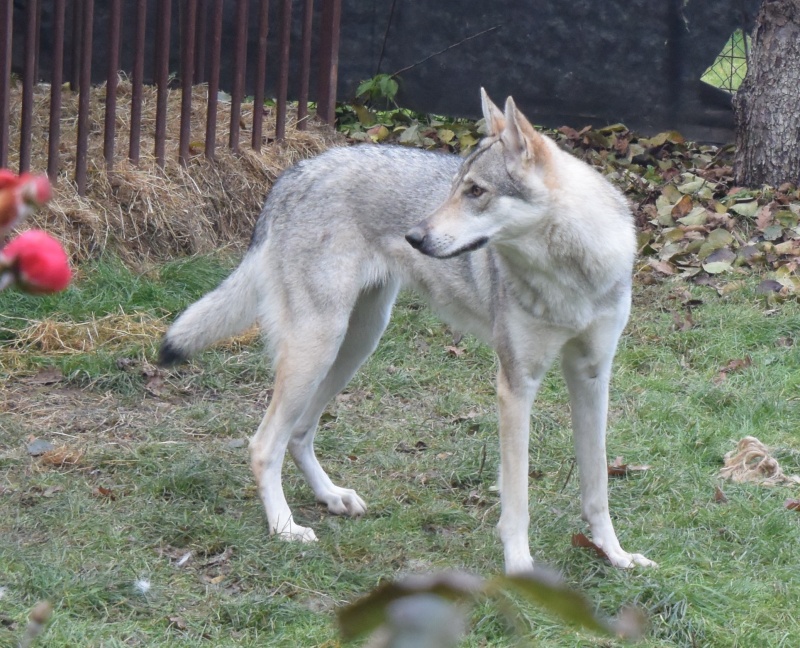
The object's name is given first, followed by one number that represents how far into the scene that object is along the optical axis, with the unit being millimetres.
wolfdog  6477
